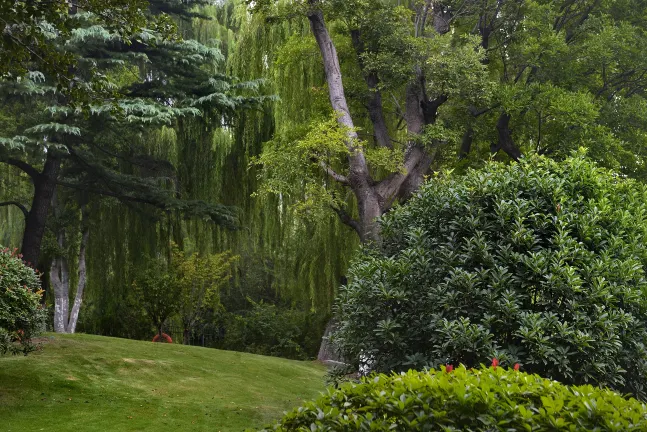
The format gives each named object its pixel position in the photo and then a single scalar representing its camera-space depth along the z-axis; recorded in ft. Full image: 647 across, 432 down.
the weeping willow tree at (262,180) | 61.46
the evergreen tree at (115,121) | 51.80
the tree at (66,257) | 66.18
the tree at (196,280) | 65.57
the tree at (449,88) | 50.08
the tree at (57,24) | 24.45
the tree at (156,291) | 65.41
